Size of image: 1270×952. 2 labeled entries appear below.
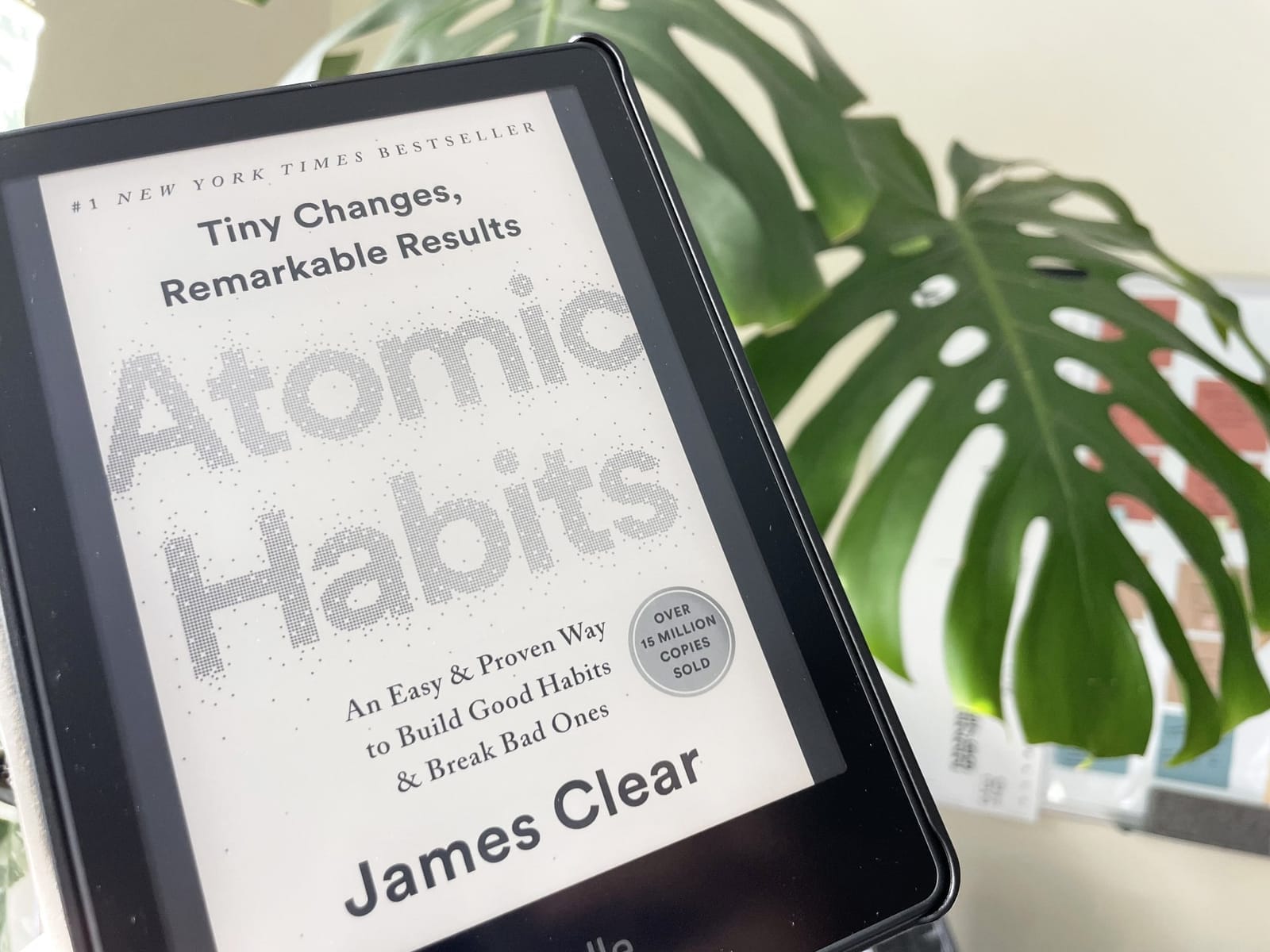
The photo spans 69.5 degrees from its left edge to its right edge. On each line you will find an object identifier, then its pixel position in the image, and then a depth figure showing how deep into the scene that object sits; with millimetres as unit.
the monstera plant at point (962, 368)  491
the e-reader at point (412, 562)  283
